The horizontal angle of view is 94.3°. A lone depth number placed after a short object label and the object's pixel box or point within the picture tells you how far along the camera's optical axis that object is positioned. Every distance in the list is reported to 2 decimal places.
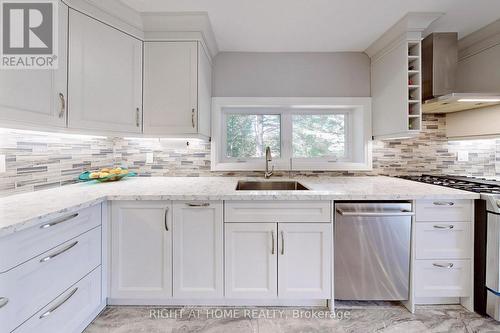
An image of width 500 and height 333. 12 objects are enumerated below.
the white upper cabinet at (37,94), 1.17
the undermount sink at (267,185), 2.30
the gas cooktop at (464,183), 1.63
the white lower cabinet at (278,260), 1.60
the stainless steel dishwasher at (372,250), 1.59
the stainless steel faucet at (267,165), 2.28
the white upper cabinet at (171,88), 1.93
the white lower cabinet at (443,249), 1.59
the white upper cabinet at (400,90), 1.93
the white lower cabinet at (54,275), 0.95
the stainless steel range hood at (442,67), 2.00
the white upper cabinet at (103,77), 1.55
